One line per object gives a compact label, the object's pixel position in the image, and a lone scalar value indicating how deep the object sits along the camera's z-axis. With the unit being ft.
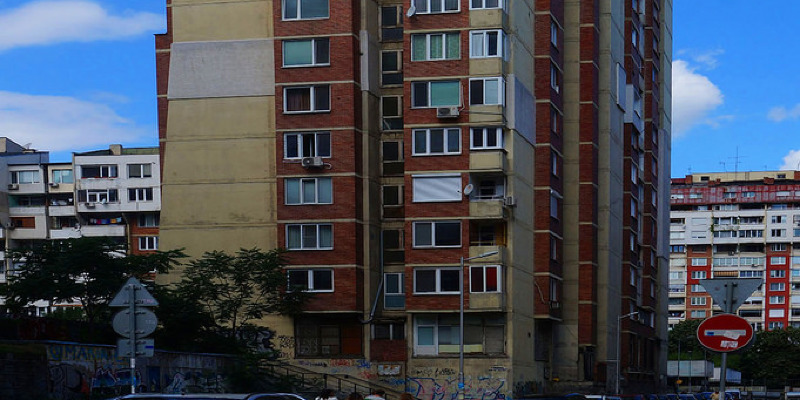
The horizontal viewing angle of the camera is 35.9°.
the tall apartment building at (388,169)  183.83
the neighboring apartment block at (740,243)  562.66
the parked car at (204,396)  57.16
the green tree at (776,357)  442.50
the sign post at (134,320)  63.93
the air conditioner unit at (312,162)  186.70
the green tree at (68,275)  148.36
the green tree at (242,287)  177.47
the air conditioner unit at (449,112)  181.78
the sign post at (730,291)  51.21
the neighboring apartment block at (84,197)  346.95
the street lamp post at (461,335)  170.30
